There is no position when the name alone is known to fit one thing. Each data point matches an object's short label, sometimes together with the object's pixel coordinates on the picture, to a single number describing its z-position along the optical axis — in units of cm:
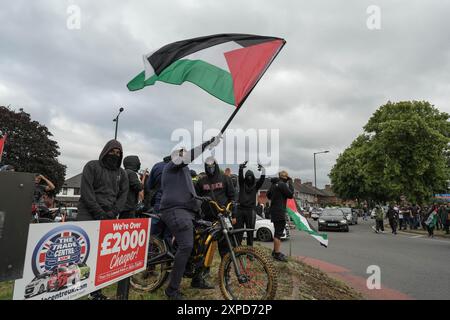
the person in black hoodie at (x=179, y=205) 364
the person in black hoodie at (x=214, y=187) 499
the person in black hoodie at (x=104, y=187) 358
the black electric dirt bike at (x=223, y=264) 342
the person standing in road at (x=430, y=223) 1623
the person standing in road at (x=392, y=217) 1831
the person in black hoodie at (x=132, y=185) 495
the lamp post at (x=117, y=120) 2057
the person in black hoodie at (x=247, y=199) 608
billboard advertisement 201
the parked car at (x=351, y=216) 2773
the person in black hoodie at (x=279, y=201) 619
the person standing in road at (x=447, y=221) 1669
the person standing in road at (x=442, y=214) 1734
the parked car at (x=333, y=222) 1925
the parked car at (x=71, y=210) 2018
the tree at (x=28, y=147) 3316
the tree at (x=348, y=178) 4975
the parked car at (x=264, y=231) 1231
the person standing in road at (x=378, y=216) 1933
